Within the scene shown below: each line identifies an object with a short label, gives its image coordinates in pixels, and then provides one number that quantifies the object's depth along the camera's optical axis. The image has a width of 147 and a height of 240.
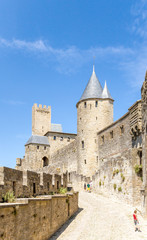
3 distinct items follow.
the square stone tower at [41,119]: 62.71
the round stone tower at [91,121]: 37.72
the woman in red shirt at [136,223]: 14.00
